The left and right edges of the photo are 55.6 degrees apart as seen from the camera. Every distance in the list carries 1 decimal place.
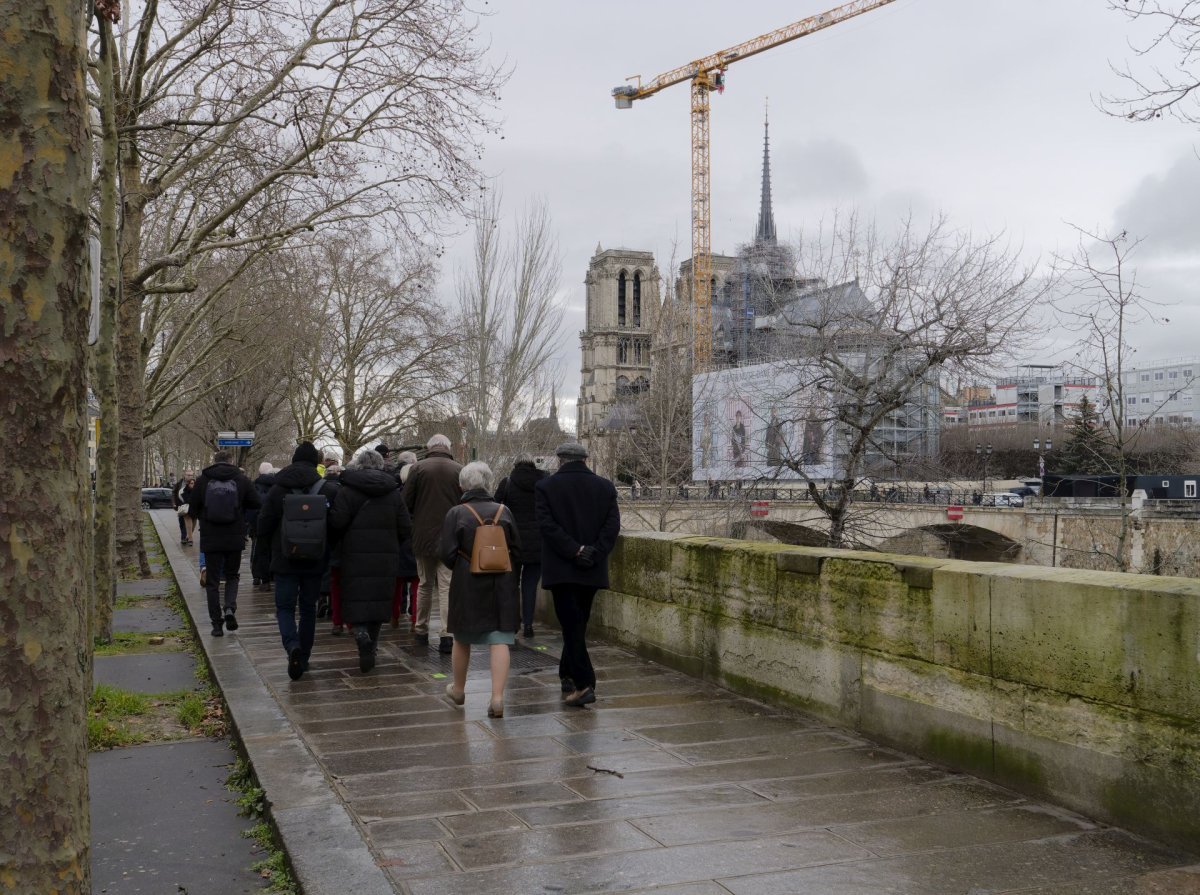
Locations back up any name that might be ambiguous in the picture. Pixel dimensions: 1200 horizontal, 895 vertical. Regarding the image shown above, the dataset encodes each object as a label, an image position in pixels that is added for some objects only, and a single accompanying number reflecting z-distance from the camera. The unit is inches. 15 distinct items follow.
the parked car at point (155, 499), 2091.5
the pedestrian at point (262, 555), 502.9
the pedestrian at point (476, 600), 257.6
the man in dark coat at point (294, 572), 306.4
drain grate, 324.2
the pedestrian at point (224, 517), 406.9
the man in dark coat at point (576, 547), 266.5
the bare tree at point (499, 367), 1190.9
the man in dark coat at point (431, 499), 366.6
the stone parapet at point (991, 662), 161.5
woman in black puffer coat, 314.8
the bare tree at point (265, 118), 460.8
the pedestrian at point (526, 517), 374.6
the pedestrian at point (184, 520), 756.0
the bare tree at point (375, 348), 1459.2
